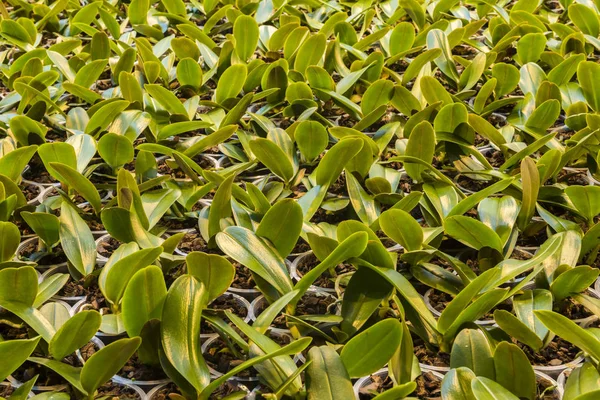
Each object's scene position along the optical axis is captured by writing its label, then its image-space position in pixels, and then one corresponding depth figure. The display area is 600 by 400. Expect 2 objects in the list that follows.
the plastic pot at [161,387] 0.75
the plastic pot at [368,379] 0.75
